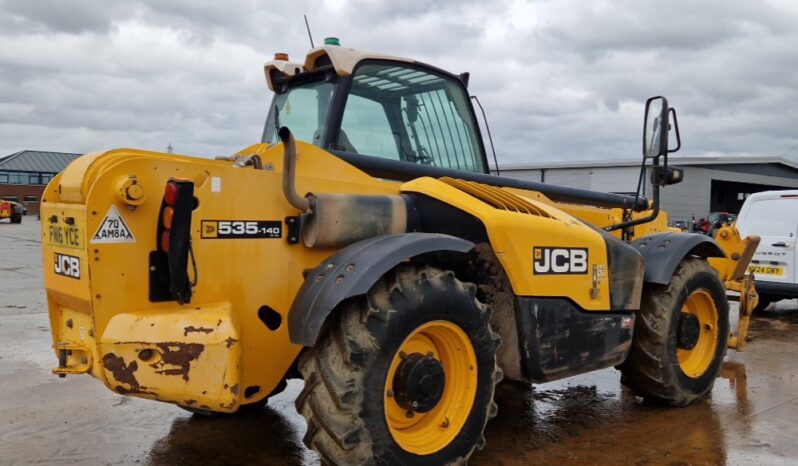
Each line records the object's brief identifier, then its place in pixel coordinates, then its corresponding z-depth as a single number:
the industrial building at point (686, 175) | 32.56
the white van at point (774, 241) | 9.55
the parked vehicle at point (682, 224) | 28.60
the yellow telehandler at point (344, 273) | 3.07
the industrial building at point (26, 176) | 63.16
